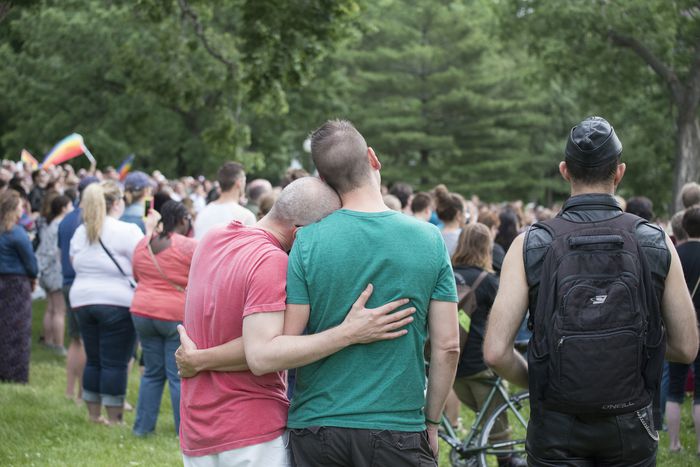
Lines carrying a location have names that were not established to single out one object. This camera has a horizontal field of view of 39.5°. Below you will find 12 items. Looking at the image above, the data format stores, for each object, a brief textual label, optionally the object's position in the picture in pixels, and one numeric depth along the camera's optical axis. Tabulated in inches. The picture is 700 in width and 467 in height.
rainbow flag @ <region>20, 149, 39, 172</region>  938.1
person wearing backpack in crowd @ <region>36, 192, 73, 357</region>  489.7
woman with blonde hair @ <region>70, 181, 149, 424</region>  317.1
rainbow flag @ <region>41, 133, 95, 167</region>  846.5
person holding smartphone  370.6
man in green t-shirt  131.9
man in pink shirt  133.2
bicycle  267.9
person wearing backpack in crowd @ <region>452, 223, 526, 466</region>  274.4
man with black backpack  133.5
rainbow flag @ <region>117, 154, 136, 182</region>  911.2
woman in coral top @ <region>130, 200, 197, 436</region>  291.4
